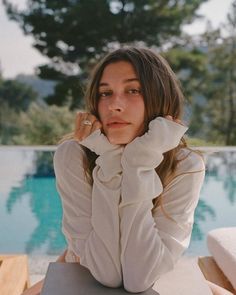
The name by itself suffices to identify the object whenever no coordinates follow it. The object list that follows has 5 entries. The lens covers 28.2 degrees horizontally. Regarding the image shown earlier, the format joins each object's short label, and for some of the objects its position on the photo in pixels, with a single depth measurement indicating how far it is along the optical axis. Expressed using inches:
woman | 52.0
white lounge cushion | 81.2
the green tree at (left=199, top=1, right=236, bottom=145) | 579.2
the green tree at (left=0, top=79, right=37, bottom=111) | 584.4
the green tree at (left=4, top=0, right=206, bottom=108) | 548.4
